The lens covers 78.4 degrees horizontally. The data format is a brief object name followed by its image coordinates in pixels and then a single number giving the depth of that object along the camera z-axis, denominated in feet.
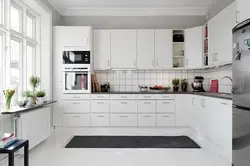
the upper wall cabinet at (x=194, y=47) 10.60
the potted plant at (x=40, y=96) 8.52
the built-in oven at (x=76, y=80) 10.44
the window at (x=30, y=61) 9.36
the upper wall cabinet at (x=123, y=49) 10.93
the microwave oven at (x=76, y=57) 10.44
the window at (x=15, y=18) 7.90
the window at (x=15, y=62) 7.94
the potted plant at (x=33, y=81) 8.63
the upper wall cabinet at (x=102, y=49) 10.94
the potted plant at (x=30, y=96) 7.95
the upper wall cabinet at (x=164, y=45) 10.96
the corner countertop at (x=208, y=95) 6.56
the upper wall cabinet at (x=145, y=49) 10.97
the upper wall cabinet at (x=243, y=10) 4.98
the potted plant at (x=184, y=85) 11.38
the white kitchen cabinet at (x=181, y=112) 10.47
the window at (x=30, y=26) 9.50
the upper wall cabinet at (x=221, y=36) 7.65
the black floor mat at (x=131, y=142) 8.58
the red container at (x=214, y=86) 9.92
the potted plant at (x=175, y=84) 11.34
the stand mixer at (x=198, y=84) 10.80
